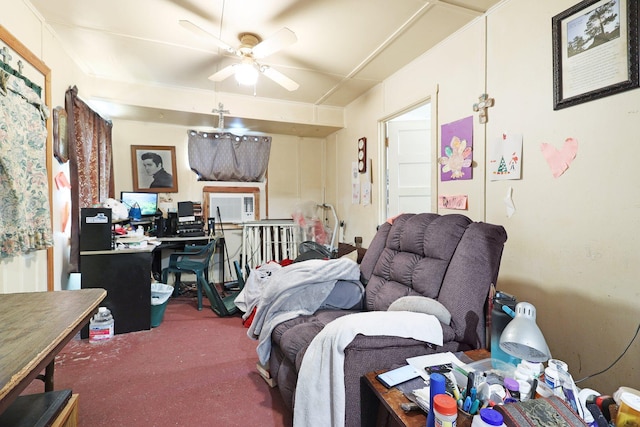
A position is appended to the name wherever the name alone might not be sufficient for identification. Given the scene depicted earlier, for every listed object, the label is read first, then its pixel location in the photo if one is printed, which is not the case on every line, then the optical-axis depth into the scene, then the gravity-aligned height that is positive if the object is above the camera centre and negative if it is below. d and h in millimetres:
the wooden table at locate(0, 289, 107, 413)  687 -357
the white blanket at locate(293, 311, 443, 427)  1159 -623
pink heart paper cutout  1558 +280
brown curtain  2541 +455
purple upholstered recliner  1215 -459
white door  3107 +454
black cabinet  2506 -617
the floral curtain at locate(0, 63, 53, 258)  1619 +240
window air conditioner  4129 +26
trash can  2754 -853
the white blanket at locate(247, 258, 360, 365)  1759 -533
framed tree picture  1338 +753
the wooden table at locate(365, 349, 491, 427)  893 -642
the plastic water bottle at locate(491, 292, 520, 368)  1183 -460
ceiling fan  1943 +1124
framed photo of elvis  3814 +527
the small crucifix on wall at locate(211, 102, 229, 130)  3400 +1112
